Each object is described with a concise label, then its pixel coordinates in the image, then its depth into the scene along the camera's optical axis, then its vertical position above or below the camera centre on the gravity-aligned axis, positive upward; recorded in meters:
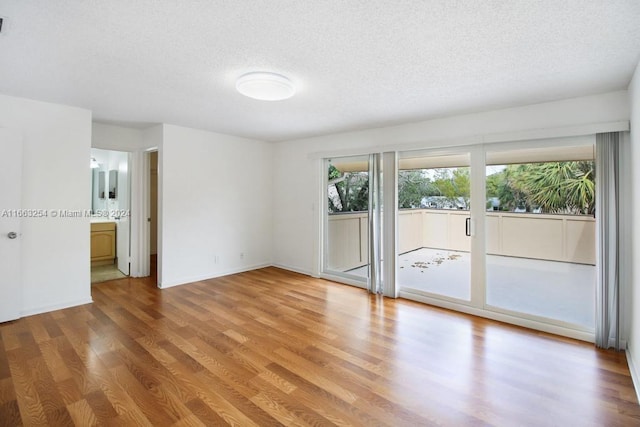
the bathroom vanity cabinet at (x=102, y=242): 5.70 -0.53
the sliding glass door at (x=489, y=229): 3.21 -0.18
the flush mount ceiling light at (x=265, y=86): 2.59 +1.15
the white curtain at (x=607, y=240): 2.85 -0.25
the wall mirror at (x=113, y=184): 5.80 +0.62
